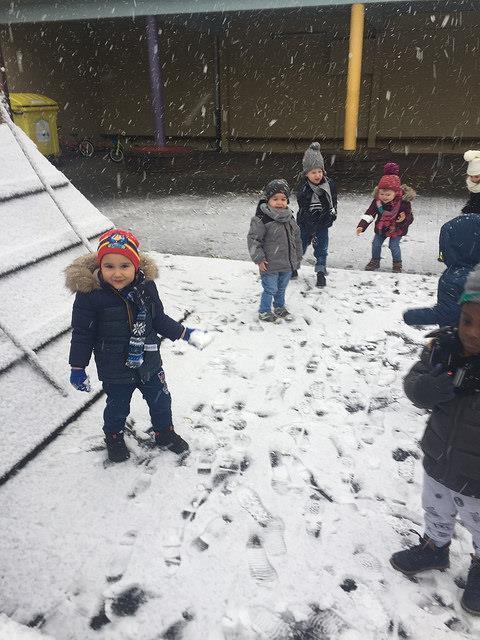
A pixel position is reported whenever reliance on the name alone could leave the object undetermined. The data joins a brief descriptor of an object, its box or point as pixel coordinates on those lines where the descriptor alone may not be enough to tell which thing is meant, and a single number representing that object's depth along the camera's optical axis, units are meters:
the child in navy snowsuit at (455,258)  2.59
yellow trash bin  13.00
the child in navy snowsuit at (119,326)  2.34
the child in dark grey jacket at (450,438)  1.65
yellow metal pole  9.05
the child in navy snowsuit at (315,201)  4.80
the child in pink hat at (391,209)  5.10
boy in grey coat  4.12
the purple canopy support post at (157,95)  11.24
